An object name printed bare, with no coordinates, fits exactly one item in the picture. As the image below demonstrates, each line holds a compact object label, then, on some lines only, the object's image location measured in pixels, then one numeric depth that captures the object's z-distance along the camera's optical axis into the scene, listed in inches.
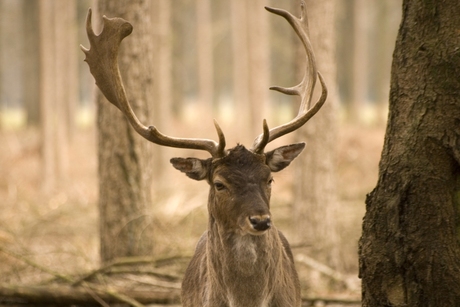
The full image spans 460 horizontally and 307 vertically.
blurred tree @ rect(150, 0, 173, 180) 1226.0
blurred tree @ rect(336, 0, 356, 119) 2341.3
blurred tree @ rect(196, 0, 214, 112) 2544.3
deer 401.4
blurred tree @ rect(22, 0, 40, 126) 2276.0
